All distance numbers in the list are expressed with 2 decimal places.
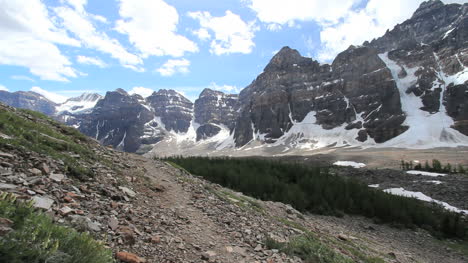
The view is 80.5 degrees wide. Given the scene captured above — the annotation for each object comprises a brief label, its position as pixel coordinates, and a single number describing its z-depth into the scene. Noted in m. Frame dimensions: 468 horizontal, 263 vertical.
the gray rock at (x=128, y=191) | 9.10
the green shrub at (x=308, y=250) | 8.55
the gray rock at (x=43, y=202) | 5.45
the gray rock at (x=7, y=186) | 5.55
